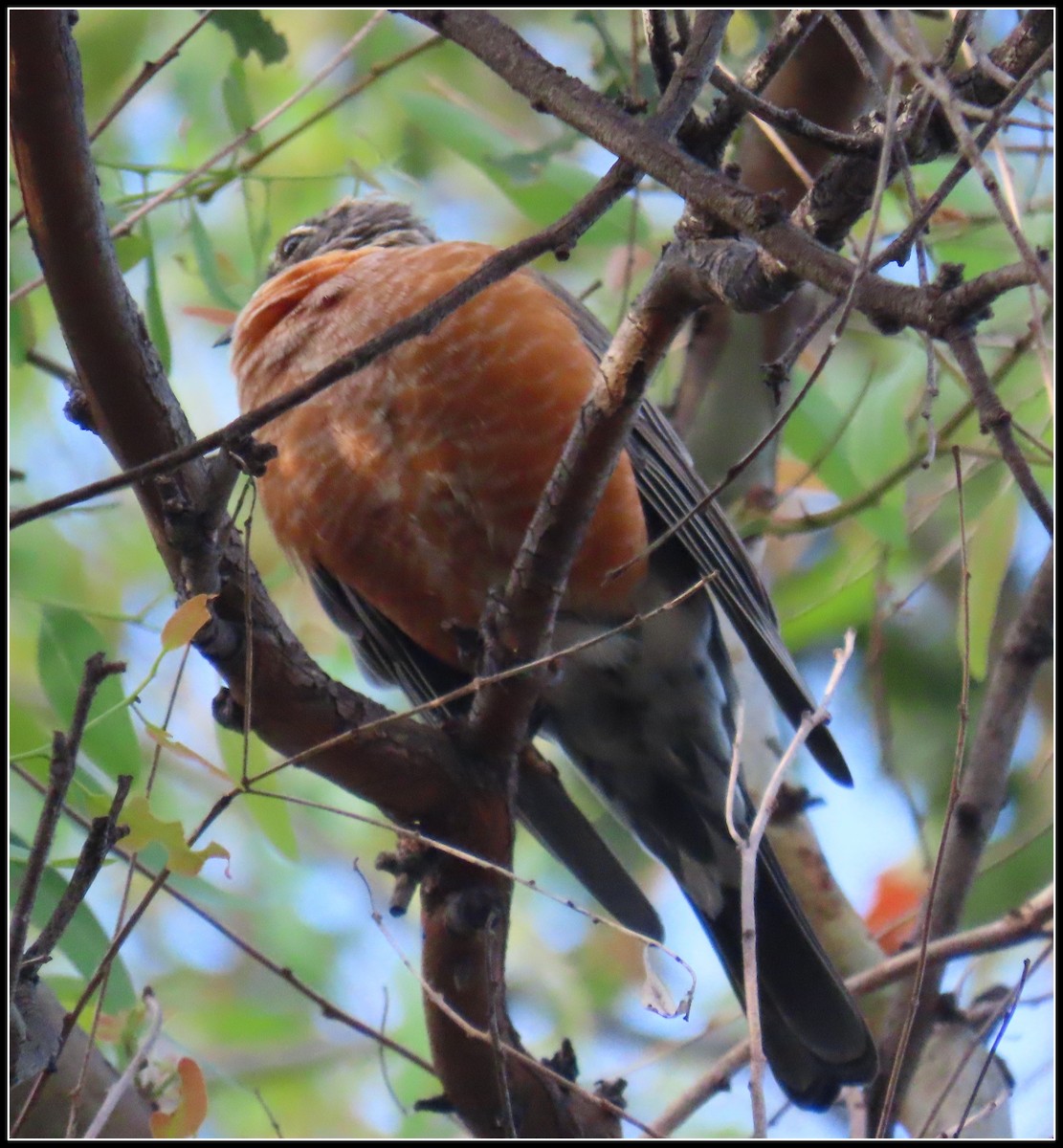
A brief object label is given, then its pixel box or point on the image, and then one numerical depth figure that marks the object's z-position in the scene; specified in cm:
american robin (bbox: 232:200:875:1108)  531
